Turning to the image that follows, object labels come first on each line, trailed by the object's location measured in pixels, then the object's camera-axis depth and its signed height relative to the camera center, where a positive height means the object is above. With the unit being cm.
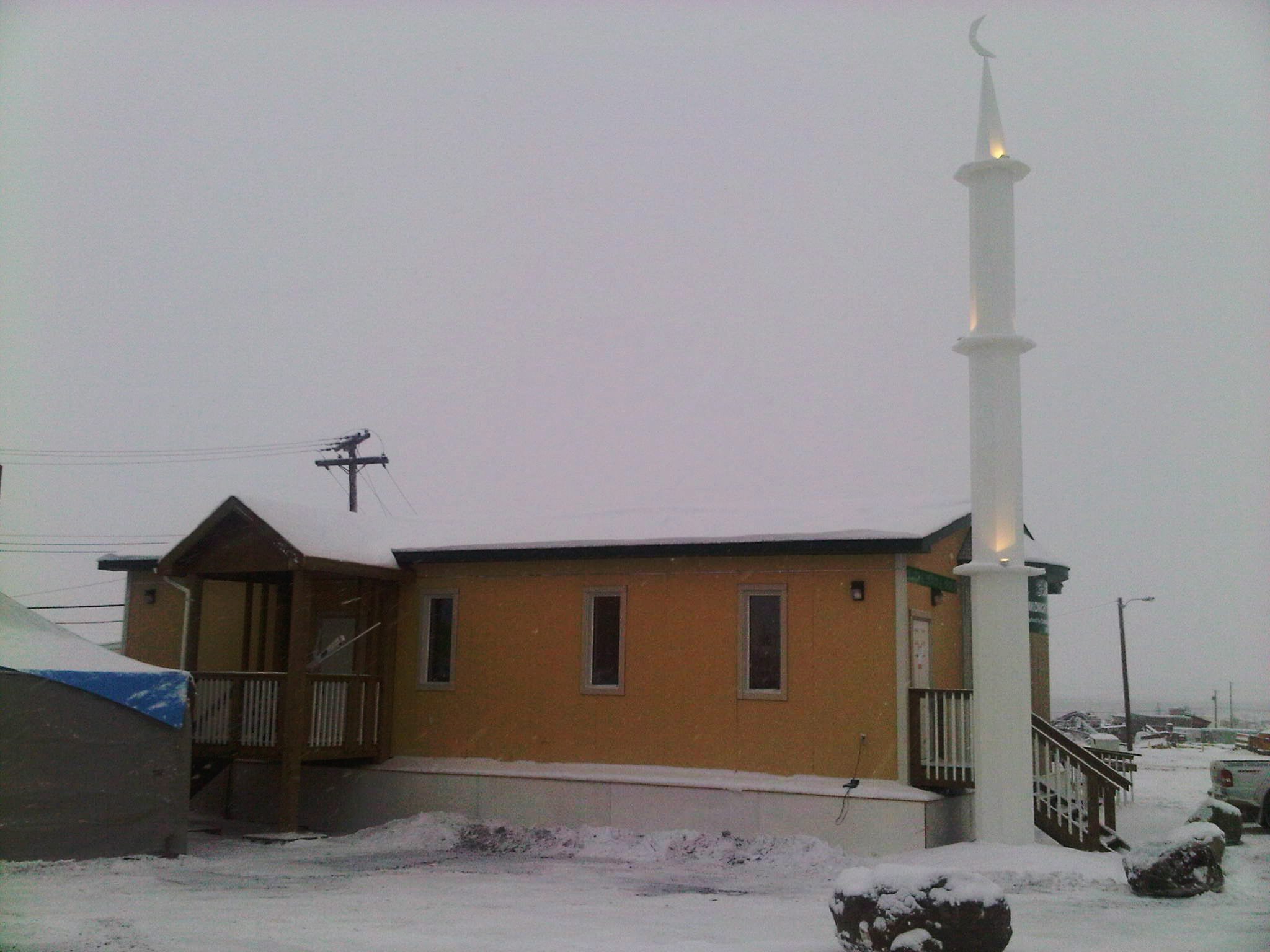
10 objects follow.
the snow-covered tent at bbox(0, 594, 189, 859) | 1180 -95
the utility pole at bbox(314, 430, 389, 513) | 3344 +533
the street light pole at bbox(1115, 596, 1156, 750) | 3803 -6
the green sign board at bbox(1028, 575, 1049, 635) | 1798 +94
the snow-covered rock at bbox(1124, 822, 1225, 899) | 1069 -168
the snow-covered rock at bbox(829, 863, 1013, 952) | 801 -159
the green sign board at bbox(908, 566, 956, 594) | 1456 +106
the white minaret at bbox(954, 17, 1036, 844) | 1267 +159
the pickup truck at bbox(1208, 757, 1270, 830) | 1623 -151
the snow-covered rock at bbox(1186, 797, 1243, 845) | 1370 -159
